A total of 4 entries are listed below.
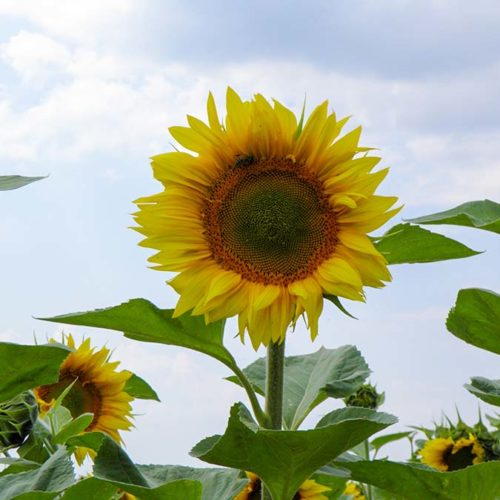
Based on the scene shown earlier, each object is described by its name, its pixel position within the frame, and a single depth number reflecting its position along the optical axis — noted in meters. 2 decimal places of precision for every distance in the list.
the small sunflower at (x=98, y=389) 3.21
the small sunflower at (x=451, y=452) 3.42
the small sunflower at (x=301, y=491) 2.53
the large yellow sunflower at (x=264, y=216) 1.99
